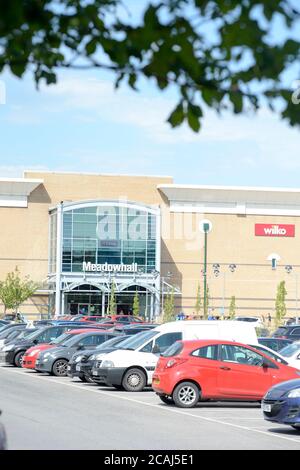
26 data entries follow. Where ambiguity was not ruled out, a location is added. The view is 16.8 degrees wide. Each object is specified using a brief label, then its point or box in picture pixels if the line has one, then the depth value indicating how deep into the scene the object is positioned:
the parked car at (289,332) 47.16
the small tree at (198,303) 92.12
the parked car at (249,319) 78.22
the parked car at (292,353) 26.19
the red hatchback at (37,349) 33.03
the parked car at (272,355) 23.16
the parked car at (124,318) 68.62
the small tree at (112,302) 87.00
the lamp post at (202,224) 101.66
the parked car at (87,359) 27.11
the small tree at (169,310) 79.91
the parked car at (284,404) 16.36
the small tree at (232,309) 82.62
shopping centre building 95.00
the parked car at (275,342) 31.17
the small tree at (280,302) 81.43
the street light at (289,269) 102.62
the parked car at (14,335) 39.67
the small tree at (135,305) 88.94
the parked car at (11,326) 47.05
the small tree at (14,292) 90.38
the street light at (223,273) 99.94
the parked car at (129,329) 38.12
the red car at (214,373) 21.23
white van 25.59
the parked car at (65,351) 31.02
